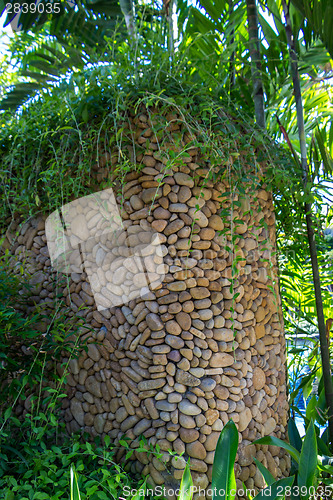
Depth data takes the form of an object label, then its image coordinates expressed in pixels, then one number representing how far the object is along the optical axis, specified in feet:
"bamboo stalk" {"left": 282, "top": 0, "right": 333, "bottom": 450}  6.01
